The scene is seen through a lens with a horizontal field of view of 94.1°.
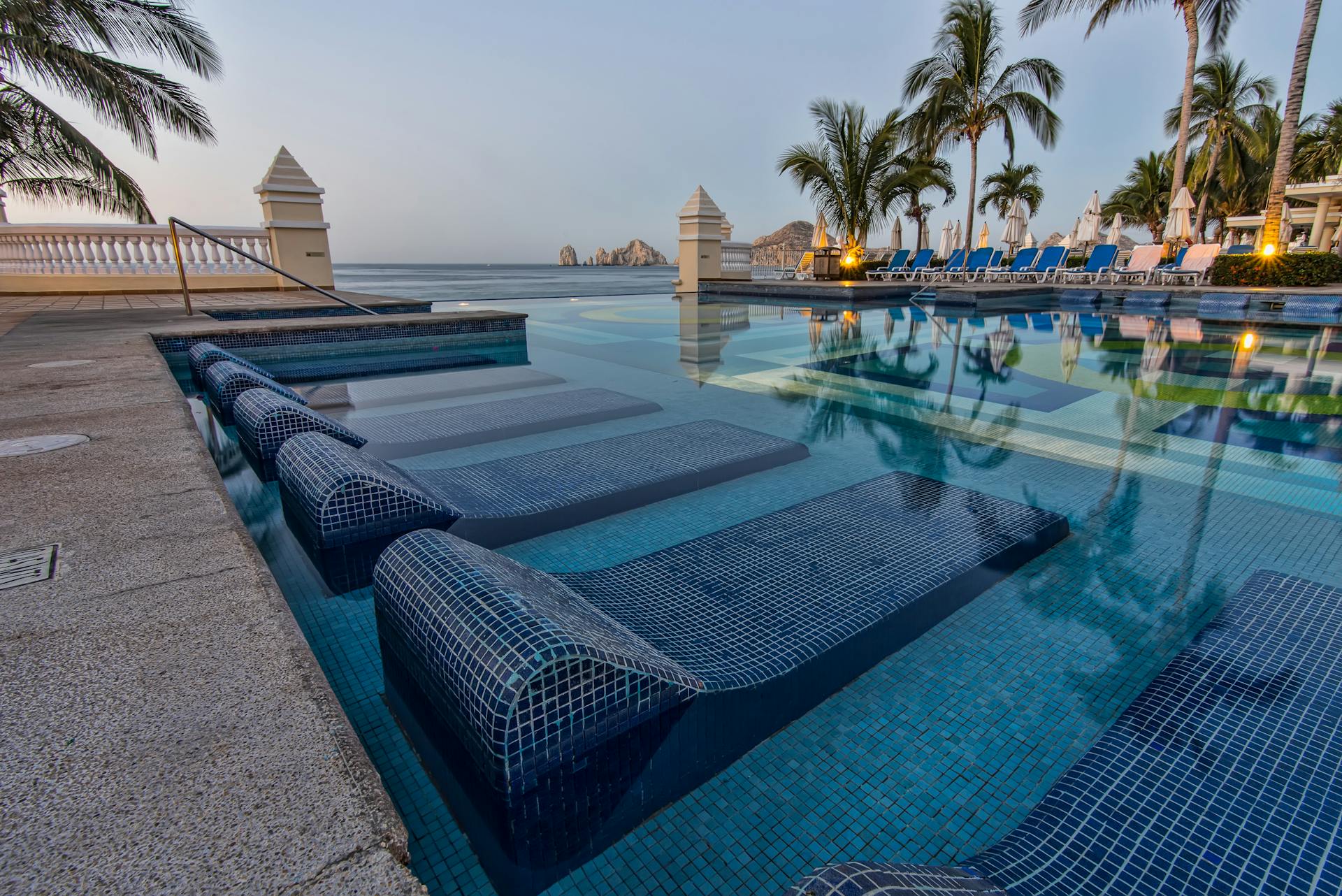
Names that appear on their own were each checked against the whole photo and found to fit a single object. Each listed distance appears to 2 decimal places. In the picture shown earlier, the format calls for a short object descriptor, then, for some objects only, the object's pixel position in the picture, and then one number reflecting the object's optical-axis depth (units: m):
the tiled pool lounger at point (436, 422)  3.87
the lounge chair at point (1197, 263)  15.33
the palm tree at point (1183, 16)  15.46
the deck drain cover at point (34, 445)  3.01
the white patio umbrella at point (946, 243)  21.81
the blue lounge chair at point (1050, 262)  18.23
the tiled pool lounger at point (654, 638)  1.50
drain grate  1.86
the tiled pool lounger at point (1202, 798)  1.37
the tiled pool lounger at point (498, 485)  2.83
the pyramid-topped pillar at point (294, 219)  12.48
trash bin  19.81
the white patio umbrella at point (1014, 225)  22.58
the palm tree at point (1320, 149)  25.97
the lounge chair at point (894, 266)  21.48
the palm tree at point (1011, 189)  33.16
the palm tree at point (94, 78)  9.65
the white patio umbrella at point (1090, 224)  20.73
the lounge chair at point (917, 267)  21.14
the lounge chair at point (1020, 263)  18.70
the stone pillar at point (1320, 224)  23.27
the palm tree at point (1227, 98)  24.55
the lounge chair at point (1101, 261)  16.38
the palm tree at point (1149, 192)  32.12
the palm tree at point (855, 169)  18.22
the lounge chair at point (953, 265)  20.58
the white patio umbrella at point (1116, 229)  21.17
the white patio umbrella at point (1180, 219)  17.22
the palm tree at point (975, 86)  18.14
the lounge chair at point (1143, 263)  16.22
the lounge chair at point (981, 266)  19.38
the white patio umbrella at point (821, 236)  20.02
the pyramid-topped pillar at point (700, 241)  17.94
